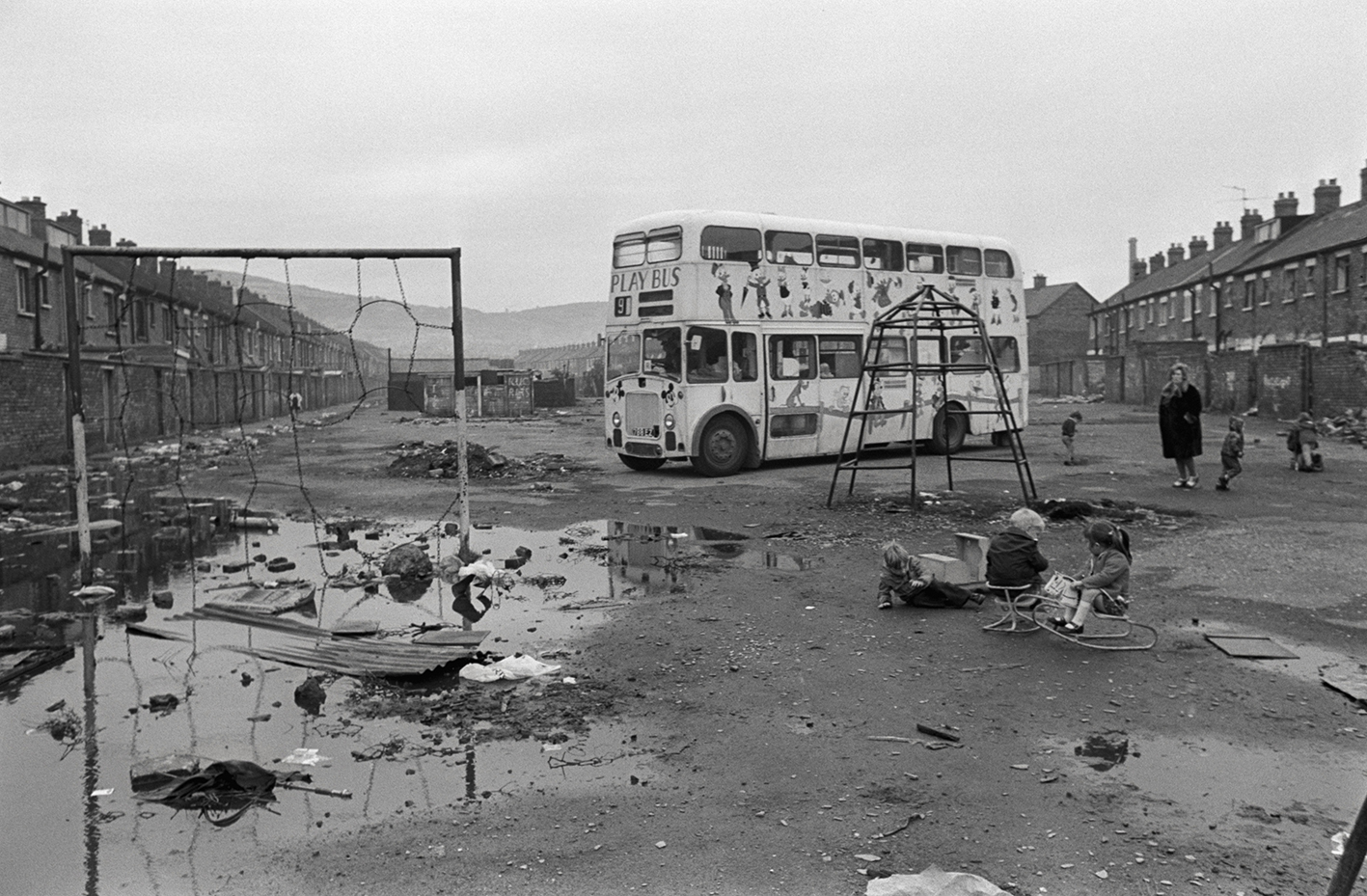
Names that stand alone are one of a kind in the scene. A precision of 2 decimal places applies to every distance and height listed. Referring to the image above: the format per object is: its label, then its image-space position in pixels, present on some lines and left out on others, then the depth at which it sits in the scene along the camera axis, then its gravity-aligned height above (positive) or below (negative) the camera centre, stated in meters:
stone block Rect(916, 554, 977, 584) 8.58 -1.45
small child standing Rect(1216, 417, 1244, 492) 14.58 -0.88
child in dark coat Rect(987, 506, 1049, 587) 7.50 -1.19
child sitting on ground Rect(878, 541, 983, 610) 8.26 -1.54
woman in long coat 14.43 -0.38
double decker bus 17.81 +1.48
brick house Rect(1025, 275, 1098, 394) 74.94 +5.83
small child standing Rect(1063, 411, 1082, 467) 18.94 -0.58
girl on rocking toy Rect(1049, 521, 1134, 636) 7.00 -1.30
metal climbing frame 12.41 +0.53
